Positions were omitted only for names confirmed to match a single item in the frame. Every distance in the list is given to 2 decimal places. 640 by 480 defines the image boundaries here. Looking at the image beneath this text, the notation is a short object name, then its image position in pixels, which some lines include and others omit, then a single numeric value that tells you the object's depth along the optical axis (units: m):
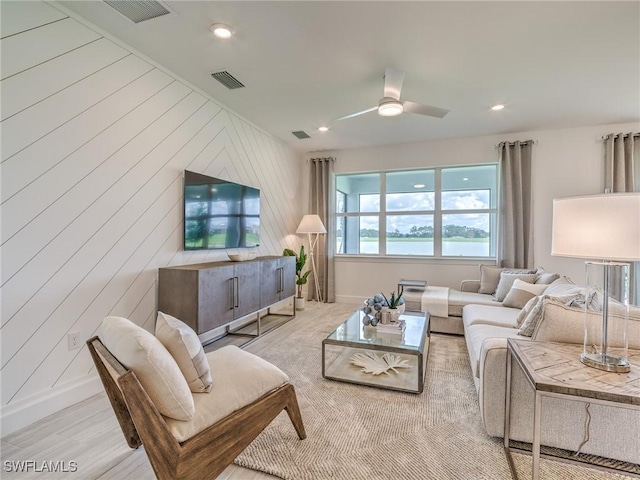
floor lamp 5.03
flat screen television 3.16
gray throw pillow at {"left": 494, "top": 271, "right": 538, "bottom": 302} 3.67
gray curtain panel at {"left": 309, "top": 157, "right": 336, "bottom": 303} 5.55
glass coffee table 2.37
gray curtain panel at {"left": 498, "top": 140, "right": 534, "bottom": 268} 4.52
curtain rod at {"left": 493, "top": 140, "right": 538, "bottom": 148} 4.52
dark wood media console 2.70
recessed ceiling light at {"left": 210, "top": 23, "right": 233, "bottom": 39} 2.27
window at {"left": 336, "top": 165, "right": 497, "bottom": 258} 4.97
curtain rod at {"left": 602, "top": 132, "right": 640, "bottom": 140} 4.13
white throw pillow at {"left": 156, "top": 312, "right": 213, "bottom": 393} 1.44
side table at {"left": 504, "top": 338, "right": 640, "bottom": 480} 1.16
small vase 2.80
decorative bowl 3.50
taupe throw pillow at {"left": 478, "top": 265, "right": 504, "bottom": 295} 4.16
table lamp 1.29
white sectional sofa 1.54
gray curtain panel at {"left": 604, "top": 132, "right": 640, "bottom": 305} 4.09
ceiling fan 2.78
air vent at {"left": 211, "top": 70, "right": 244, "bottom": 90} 2.96
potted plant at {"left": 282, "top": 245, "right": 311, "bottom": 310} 5.00
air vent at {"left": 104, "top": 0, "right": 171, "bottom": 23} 2.06
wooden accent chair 1.15
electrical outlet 2.17
